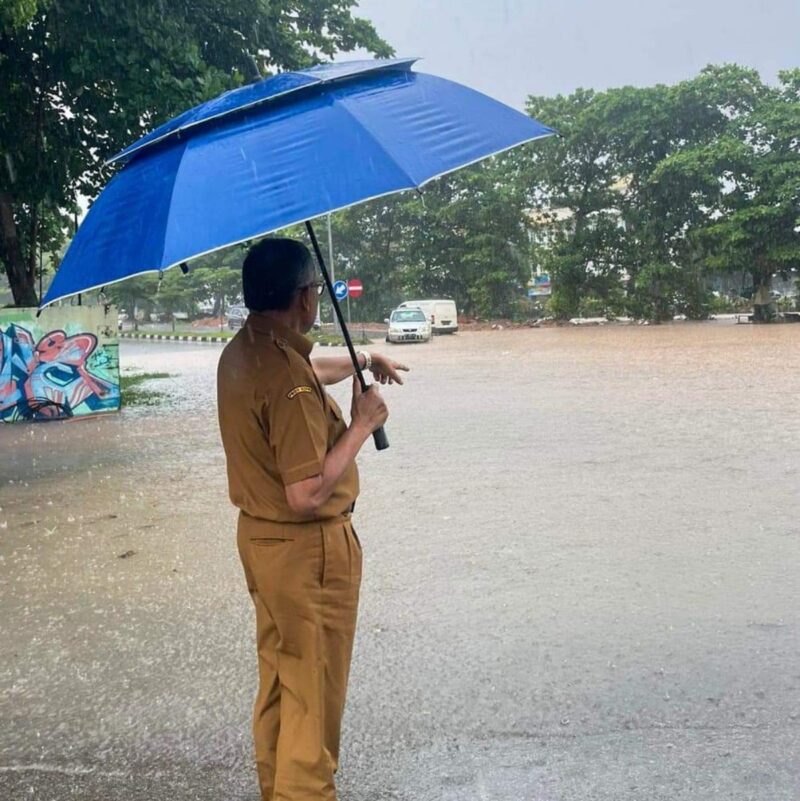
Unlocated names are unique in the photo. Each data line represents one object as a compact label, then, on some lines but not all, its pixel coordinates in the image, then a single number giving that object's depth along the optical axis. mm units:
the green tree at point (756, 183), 33375
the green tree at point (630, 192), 35781
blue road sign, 29627
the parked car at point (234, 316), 48688
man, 1997
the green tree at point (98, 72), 8641
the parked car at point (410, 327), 30672
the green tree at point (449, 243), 40438
